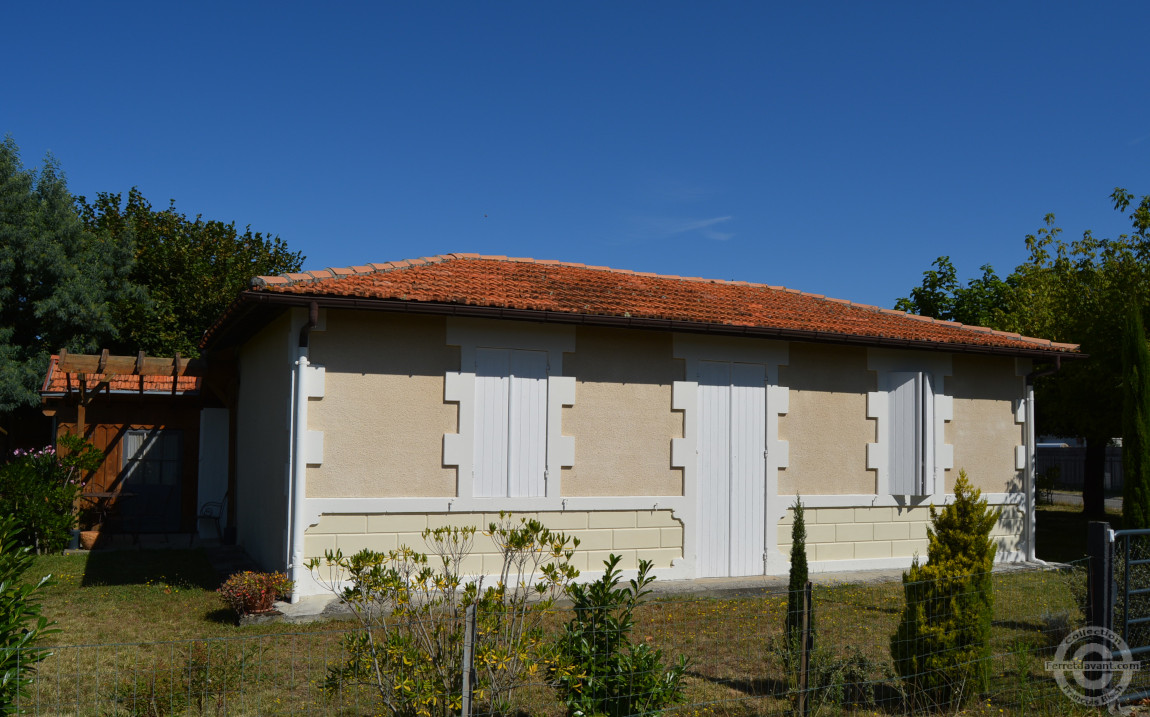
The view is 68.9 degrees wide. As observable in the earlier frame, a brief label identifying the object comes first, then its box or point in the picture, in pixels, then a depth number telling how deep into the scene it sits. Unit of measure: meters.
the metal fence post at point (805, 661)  5.09
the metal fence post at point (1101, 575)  5.60
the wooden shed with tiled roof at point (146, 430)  14.20
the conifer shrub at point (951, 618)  5.51
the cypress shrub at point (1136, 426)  7.85
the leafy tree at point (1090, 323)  15.00
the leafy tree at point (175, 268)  20.59
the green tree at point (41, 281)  18.48
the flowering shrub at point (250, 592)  7.75
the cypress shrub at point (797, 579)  5.83
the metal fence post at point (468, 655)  4.12
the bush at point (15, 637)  3.70
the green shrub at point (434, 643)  4.29
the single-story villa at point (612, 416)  8.84
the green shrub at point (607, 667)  4.61
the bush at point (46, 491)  12.04
